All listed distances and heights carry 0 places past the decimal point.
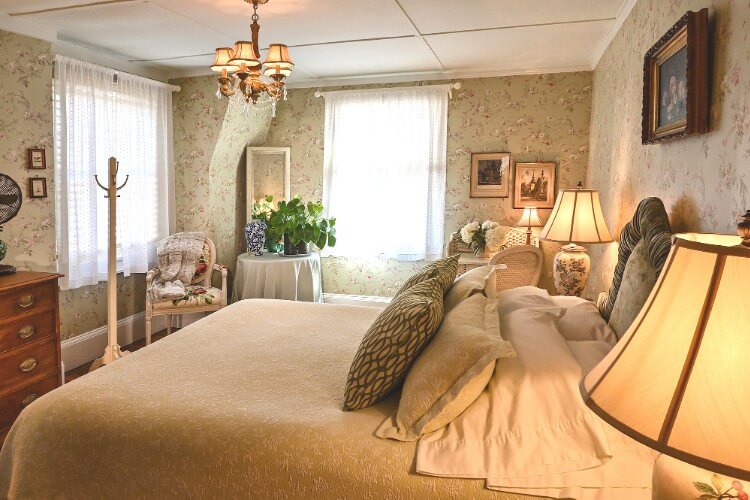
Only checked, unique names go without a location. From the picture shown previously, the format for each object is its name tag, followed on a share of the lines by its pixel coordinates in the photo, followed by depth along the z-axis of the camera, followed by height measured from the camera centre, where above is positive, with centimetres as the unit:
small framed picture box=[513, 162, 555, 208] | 479 +28
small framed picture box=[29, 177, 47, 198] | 355 +15
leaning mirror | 545 +40
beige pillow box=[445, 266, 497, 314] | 221 -30
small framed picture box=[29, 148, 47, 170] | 353 +33
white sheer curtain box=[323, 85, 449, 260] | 503 +42
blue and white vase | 500 -22
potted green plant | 490 -13
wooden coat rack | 351 -43
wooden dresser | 280 -71
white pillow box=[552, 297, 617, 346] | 198 -41
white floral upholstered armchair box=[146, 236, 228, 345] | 423 -71
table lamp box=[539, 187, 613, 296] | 308 -8
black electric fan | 329 +6
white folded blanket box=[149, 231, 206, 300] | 454 -39
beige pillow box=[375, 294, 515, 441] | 152 -48
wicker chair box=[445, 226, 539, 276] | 457 -27
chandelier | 261 +72
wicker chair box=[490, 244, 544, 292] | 372 -34
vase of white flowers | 468 -18
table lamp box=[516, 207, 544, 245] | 462 -2
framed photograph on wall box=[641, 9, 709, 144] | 172 +49
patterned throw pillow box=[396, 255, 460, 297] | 230 -25
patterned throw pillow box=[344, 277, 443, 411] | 169 -43
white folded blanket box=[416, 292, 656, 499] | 136 -60
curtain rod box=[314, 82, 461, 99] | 487 +116
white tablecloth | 472 -57
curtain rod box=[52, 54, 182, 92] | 380 +110
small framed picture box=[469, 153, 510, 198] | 490 +37
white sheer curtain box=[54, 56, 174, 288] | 389 +37
